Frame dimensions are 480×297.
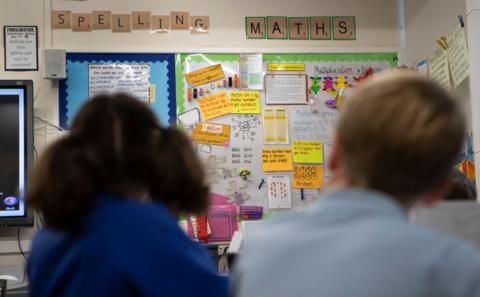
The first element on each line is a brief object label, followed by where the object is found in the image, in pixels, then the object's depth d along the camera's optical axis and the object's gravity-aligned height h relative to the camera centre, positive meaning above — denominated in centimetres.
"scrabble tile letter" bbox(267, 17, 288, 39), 338 +79
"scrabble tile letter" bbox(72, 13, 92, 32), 327 +81
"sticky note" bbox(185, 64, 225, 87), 329 +52
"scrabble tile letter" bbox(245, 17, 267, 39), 337 +79
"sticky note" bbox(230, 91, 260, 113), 329 +37
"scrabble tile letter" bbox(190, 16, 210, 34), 334 +80
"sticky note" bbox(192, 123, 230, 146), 326 +19
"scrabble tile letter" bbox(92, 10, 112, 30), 329 +83
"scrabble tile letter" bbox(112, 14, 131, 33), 330 +81
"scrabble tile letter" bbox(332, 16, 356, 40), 343 +79
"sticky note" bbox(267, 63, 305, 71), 334 +56
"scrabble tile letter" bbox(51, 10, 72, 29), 326 +83
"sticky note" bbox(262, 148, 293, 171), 328 +5
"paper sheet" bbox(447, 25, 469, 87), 248 +46
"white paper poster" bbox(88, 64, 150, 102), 325 +50
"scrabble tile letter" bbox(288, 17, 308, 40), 340 +79
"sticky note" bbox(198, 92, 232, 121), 327 +34
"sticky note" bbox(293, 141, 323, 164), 331 +8
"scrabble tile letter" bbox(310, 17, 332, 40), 342 +79
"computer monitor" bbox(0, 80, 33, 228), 303 +15
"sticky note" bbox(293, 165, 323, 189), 329 -5
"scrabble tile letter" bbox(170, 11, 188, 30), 333 +83
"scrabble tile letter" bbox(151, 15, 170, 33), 332 +81
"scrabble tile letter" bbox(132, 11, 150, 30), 331 +83
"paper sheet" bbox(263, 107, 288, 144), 329 +22
